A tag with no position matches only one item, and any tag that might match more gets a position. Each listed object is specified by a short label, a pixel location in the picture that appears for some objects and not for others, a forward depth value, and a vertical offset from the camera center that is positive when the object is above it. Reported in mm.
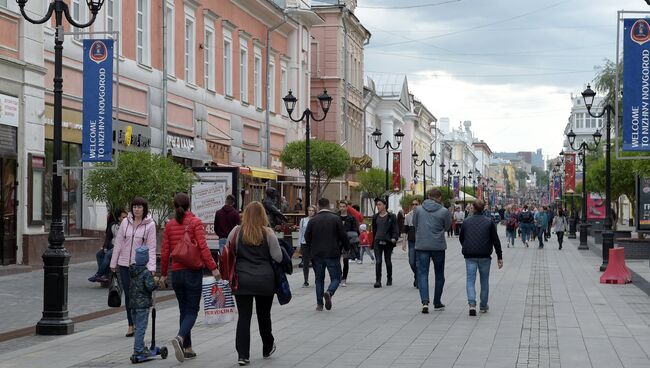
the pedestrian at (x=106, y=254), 18859 -1303
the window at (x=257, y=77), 44188 +4078
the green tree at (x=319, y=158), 45194 +922
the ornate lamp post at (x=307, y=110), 29941 +2043
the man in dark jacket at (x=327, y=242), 16344 -911
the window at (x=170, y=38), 33375 +4239
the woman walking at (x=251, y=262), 10523 -785
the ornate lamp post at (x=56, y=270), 13133 -1092
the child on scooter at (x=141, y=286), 10930 -1061
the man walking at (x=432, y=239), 15906 -825
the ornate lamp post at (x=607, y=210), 26783 -703
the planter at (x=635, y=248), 31203 -1809
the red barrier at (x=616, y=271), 22278 -1765
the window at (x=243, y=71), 41812 +4114
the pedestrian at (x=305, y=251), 21062 -1361
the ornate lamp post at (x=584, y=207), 42166 -1128
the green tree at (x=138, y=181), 21219 -54
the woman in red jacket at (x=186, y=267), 10875 -870
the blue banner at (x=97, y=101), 19766 +1434
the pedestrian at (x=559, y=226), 42312 -1673
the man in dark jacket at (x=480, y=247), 15609 -918
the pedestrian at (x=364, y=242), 28891 -1643
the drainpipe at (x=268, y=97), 44625 +3351
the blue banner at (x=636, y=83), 18156 +1640
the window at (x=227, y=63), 39750 +4178
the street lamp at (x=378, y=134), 47112 +2010
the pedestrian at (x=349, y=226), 21719 -907
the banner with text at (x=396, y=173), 56344 +416
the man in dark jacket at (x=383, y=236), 20922 -1031
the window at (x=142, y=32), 30922 +4126
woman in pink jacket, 11578 -632
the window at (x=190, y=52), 35531 +4091
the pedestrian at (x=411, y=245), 20484 -1270
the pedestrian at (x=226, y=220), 19781 -726
